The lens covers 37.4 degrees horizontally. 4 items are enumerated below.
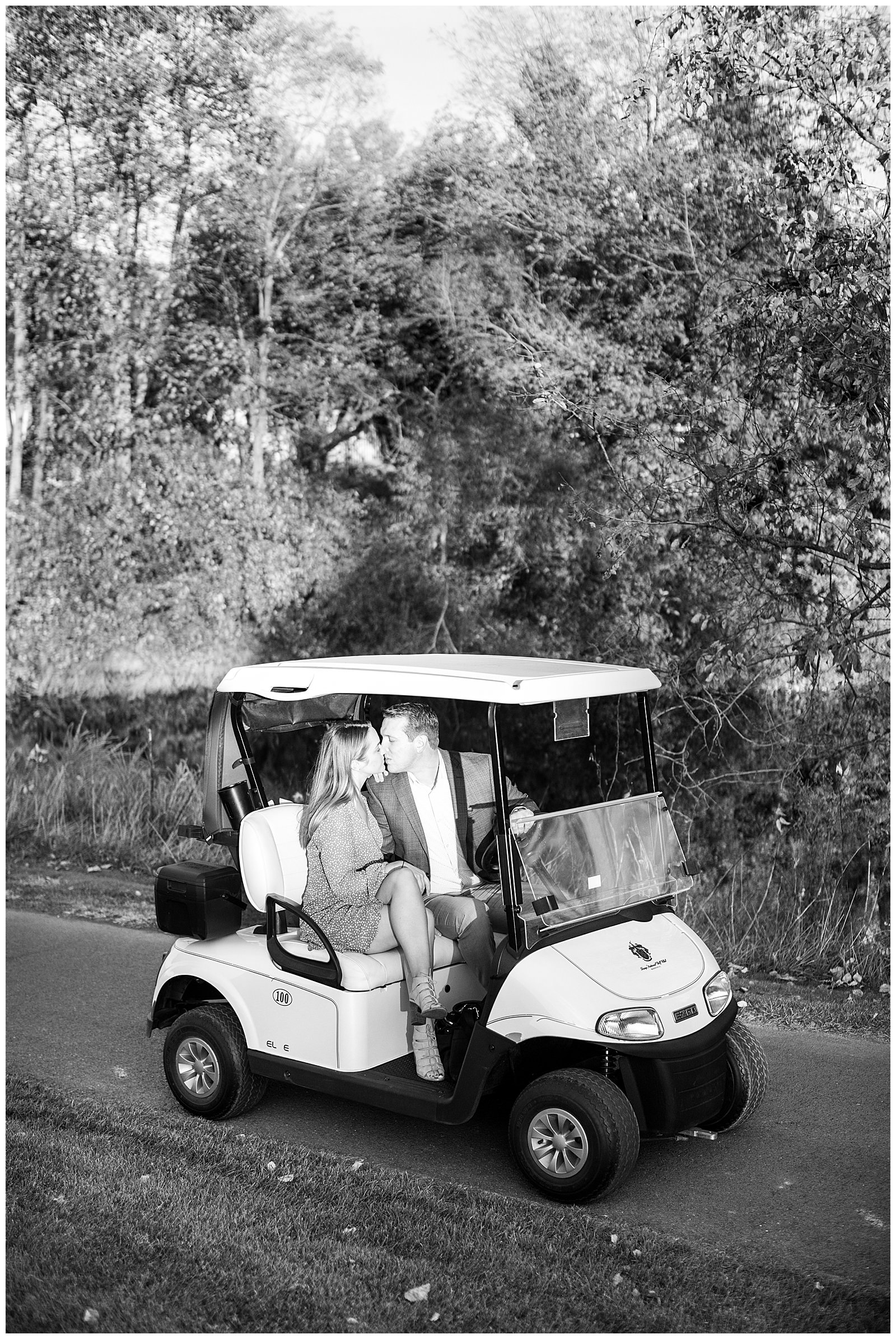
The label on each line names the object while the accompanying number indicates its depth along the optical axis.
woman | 4.21
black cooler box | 4.63
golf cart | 3.95
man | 4.59
